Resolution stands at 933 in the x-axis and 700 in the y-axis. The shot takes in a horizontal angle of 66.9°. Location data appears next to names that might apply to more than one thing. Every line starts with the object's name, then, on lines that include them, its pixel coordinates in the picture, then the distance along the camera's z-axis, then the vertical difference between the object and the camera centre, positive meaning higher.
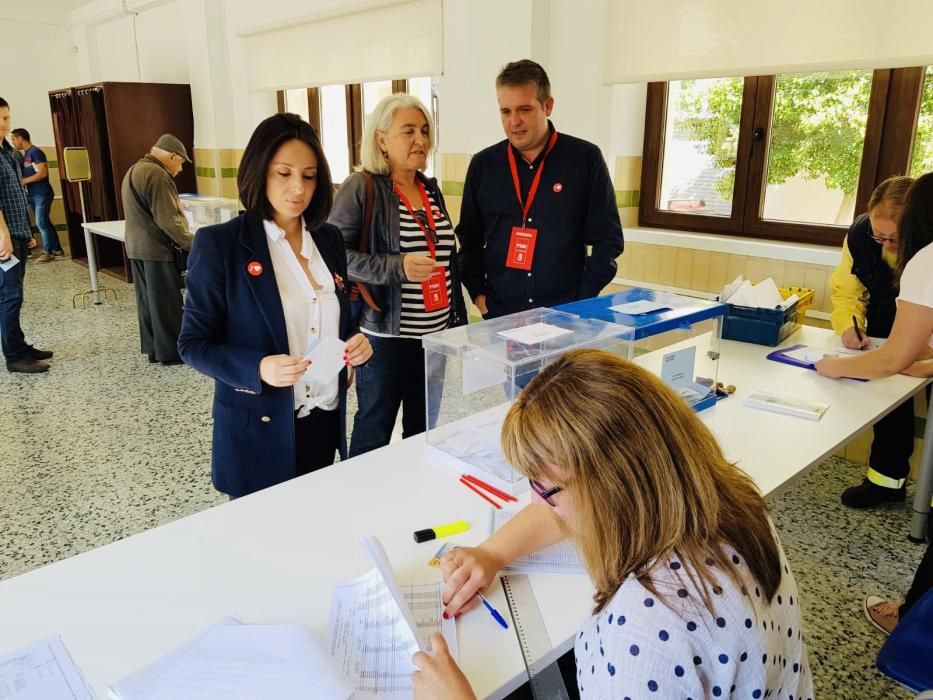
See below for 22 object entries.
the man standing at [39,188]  8.30 -0.35
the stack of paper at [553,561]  1.23 -0.68
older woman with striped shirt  2.28 -0.30
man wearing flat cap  4.25 -0.47
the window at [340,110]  5.54 +0.40
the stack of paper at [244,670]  0.90 -0.66
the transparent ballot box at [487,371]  1.59 -0.49
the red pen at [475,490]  1.47 -0.68
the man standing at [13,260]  4.27 -0.60
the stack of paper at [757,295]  2.57 -0.48
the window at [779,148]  2.92 +0.05
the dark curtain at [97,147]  6.90 +0.11
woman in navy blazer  1.61 -0.35
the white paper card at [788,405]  1.92 -0.66
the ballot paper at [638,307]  1.92 -0.40
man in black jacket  2.51 -0.17
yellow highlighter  1.31 -0.68
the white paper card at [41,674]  0.92 -0.68
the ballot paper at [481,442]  1.60 -0.66
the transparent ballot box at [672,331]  1.84 -0.46
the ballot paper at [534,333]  1.67 -0.41
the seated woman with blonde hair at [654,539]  0.74 -0.41
